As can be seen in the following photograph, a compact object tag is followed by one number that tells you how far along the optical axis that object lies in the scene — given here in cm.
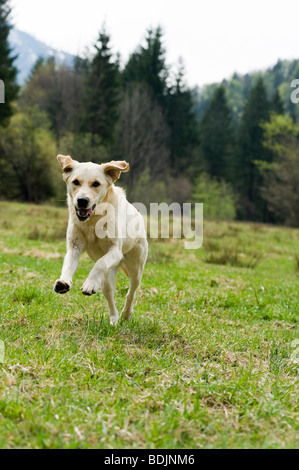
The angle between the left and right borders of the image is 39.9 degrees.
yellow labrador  420
